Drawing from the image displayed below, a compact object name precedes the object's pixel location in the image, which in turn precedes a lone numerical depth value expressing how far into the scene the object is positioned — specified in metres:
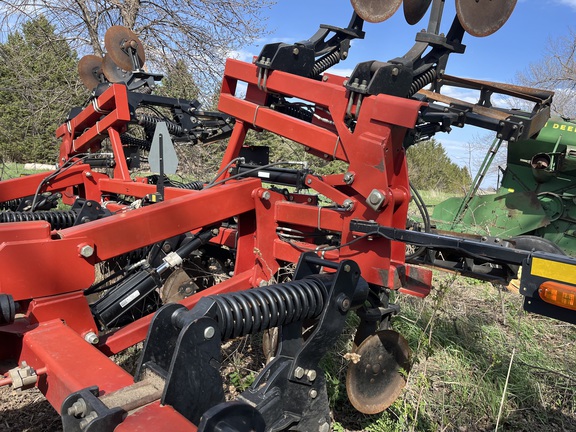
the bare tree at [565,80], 23.59
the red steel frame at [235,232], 2.14
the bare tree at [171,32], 12.77
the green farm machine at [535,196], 7.81
